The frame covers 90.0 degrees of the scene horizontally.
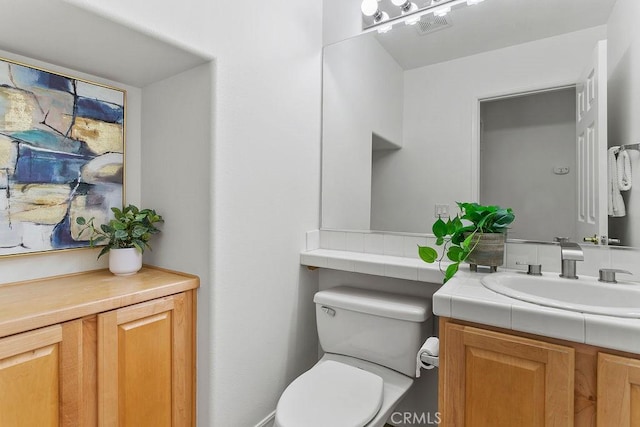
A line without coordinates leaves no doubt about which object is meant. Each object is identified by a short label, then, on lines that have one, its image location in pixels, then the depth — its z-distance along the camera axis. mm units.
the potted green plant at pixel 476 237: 1212
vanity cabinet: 752
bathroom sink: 981
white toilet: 1128
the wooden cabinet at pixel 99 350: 865
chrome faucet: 1072
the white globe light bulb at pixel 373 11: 1696
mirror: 1245
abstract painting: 1128
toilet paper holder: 1039
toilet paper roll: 1056
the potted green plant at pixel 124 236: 1303
